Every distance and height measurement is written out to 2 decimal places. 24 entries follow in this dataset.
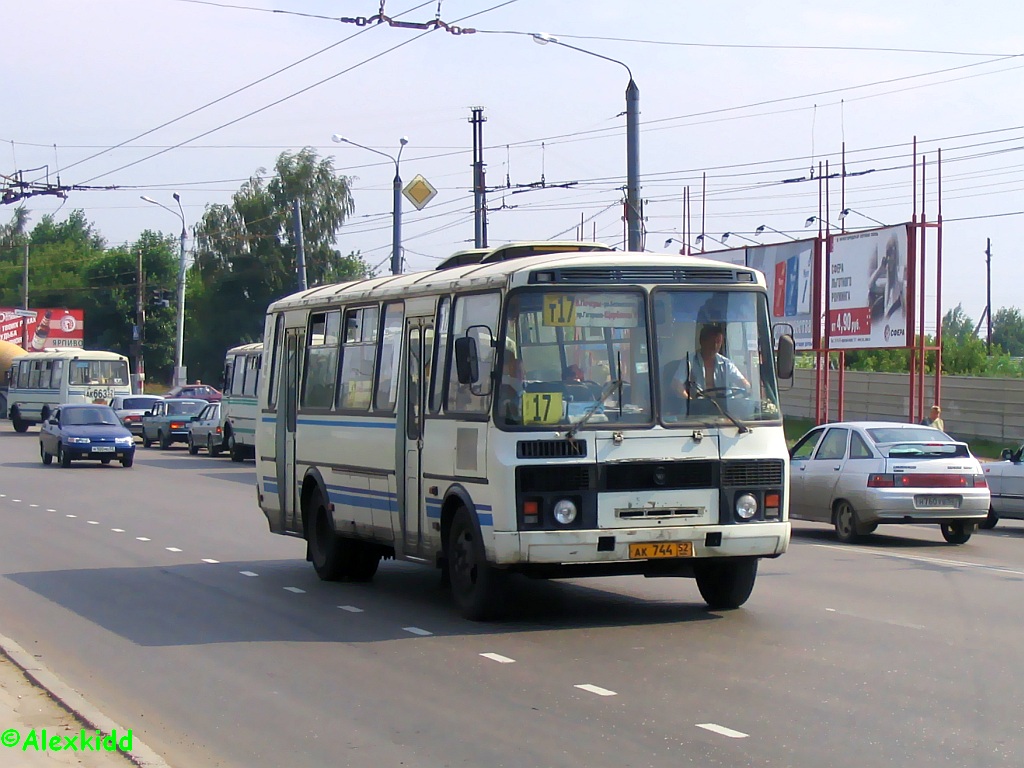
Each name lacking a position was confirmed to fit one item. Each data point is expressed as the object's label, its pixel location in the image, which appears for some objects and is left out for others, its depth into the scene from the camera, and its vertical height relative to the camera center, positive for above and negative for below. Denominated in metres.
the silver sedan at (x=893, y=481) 17.69 -1.26
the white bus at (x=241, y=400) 36.25 -0.58
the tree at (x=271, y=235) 85.62 +8.50
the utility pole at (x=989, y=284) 89.76 +6.49
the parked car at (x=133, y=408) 49.81 -1.10
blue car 34.72 -1.46
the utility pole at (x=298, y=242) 43.41 +4.21
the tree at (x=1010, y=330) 150.25 +5.52
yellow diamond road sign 36.03 +4.68
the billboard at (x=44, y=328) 93.19 +3.17
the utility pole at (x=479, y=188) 38.22 +5.34
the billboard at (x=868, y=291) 36.22 +2.32
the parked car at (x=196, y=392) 57.88 -0.63
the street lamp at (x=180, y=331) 57.12 +1.87
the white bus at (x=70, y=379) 53.41 -0.09
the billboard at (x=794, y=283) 40.31 +2.74
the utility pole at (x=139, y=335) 66.25 +1.98
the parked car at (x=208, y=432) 40.31 -1.54
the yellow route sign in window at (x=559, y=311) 10.77 +0.51
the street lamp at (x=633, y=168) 23.78 +3.53
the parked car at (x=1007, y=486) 20.83 -1.54
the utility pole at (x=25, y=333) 92.69 +2.78
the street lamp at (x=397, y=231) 38.50 +3.93
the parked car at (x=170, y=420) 45.41 -1.37
